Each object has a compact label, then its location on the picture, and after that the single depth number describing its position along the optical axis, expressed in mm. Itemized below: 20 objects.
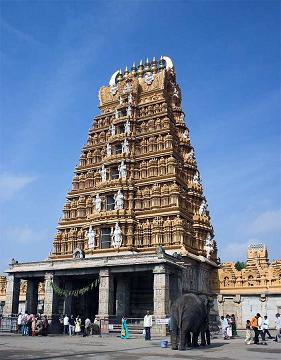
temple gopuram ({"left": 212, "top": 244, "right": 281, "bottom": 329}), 39438
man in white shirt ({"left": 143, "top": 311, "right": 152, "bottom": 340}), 26547
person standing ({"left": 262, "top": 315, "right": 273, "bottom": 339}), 27050
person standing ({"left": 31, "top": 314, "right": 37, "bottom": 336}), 30678
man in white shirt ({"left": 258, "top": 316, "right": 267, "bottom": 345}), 25638
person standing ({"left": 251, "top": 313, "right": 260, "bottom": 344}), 24766
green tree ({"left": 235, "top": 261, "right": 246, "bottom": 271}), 97812
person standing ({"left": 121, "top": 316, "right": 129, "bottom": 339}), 28312
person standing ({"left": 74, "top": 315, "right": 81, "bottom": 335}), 31875
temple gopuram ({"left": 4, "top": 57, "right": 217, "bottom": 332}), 35031
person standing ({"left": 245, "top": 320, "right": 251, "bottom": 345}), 25188
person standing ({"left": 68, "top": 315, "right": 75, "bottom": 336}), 32622
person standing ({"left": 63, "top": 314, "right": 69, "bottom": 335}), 32688
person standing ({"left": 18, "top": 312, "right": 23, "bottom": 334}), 32344
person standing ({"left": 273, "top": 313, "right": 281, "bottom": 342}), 26828
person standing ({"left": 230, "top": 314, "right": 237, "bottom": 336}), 30203
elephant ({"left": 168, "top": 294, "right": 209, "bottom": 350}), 20922
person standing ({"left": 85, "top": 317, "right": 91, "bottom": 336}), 30747
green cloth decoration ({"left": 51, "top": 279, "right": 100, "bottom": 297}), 36188
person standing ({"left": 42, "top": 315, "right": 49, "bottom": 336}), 30797
